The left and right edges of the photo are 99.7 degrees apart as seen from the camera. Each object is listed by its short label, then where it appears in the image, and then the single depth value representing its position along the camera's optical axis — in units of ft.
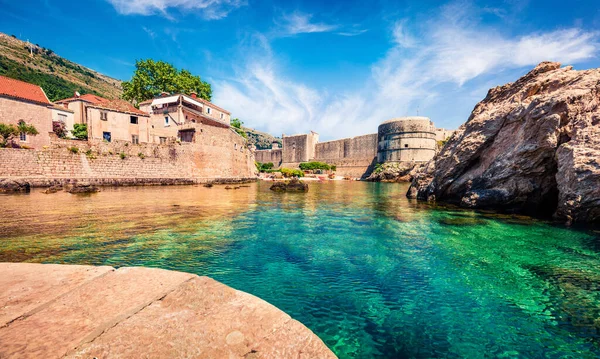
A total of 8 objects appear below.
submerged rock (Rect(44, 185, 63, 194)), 45.47
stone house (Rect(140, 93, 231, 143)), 88.79
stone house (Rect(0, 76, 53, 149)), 71.00
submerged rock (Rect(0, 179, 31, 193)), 47.24
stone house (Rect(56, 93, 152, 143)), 80.69
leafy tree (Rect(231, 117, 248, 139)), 142.82
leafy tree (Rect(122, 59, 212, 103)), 118.93
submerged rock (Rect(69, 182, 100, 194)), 47.53
